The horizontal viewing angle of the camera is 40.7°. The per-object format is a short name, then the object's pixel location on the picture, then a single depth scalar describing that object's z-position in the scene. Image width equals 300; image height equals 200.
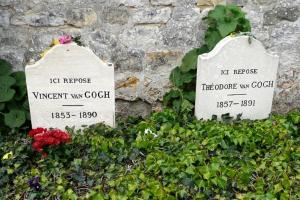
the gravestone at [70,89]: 2.62
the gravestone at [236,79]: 2.80
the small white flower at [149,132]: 2.70
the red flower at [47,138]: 2.45
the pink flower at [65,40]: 2.59
